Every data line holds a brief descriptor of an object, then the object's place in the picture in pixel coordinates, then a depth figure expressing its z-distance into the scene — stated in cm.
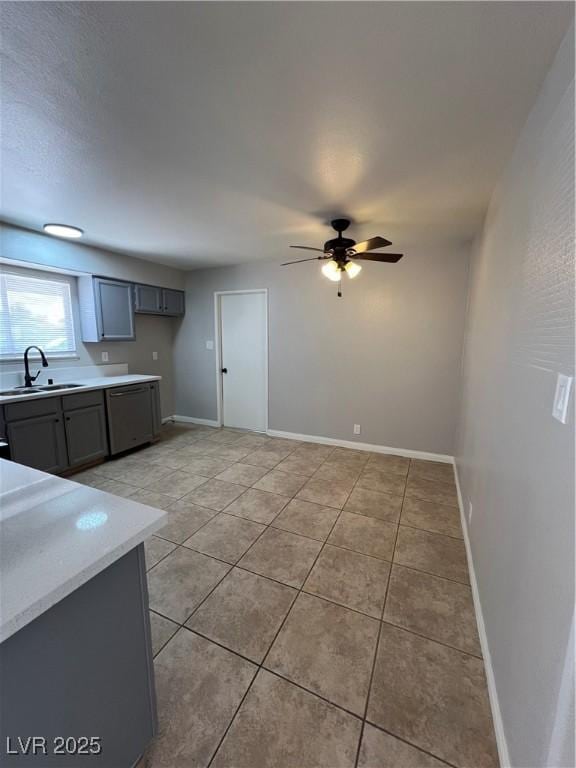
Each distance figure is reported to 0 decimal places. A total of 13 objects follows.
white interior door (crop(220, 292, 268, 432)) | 436
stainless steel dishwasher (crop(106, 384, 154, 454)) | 352
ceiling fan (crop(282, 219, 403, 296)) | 243
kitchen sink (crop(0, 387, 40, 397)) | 285
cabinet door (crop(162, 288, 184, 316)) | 442
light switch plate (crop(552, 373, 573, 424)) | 84
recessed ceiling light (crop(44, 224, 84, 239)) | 276
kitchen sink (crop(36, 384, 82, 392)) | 310
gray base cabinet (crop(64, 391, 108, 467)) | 309
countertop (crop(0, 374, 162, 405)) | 267
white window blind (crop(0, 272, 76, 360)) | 307
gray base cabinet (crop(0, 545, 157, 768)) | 71
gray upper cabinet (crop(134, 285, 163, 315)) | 403
